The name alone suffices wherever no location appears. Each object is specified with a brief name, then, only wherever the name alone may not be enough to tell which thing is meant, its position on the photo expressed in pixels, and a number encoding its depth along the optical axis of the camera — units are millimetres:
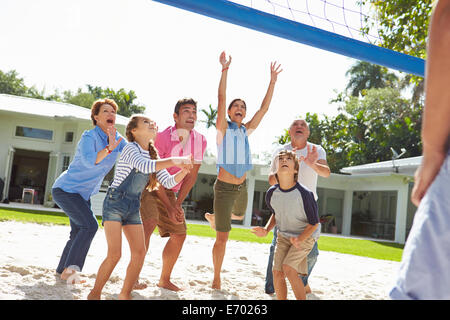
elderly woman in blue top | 3754
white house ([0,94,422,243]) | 17328
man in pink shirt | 3769
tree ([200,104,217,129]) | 35531
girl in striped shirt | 3006
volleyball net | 3393
